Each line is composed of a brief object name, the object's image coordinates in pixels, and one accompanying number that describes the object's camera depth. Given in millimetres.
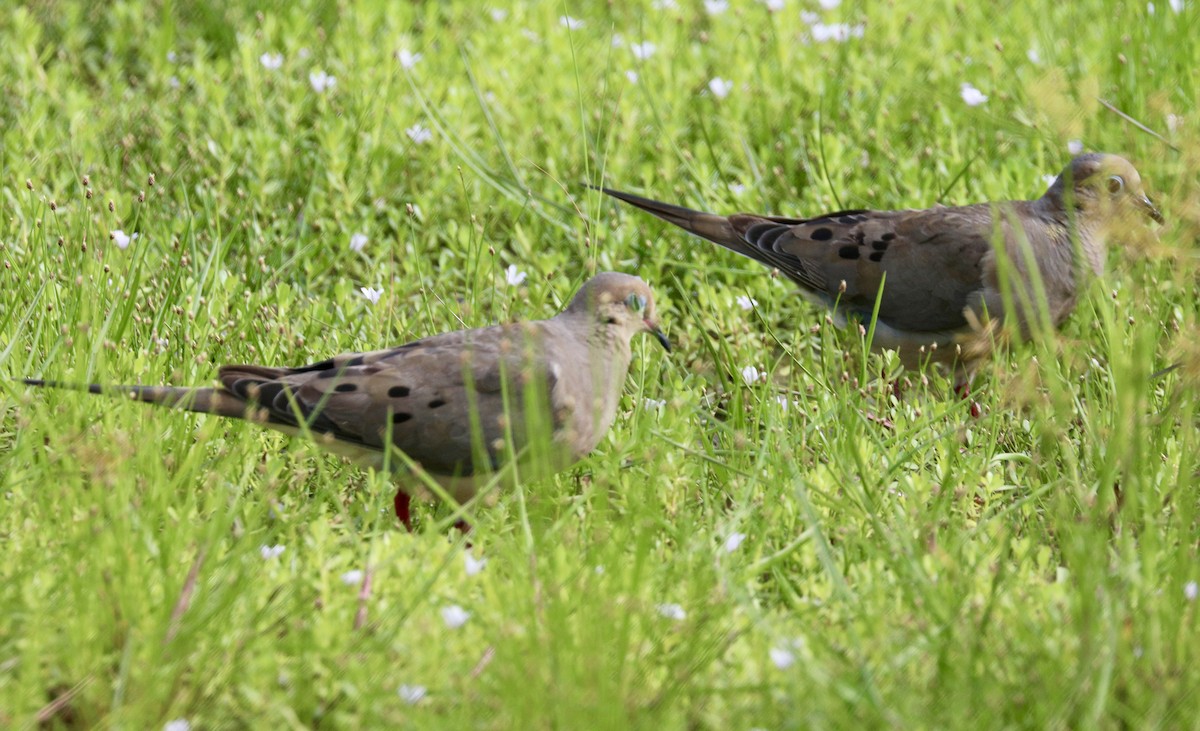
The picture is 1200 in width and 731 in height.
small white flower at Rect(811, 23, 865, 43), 13055
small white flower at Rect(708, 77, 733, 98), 12437
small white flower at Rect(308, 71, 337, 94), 12148
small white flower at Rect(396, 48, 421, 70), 12477
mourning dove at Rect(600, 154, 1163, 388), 10102
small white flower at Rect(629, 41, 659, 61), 12602
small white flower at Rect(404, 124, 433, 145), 11867
